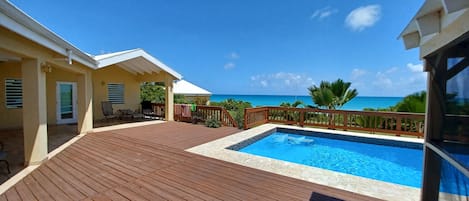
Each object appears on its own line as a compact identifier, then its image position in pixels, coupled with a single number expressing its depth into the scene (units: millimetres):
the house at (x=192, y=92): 16419
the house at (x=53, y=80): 3646
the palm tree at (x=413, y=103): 7566
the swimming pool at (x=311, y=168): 3277
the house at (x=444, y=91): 1615
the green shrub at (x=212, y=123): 8953
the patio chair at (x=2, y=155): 3563
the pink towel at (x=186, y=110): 10367
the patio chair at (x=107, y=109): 10305
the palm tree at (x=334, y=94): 9461
